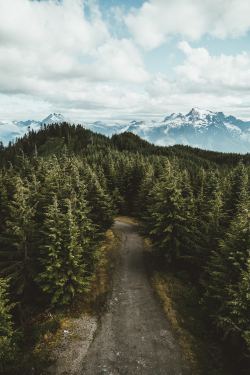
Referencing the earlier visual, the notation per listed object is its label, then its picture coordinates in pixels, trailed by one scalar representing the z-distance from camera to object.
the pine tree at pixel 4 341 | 16.03
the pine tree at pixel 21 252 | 22.84
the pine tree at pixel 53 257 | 21.38
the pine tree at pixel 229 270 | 18.67
